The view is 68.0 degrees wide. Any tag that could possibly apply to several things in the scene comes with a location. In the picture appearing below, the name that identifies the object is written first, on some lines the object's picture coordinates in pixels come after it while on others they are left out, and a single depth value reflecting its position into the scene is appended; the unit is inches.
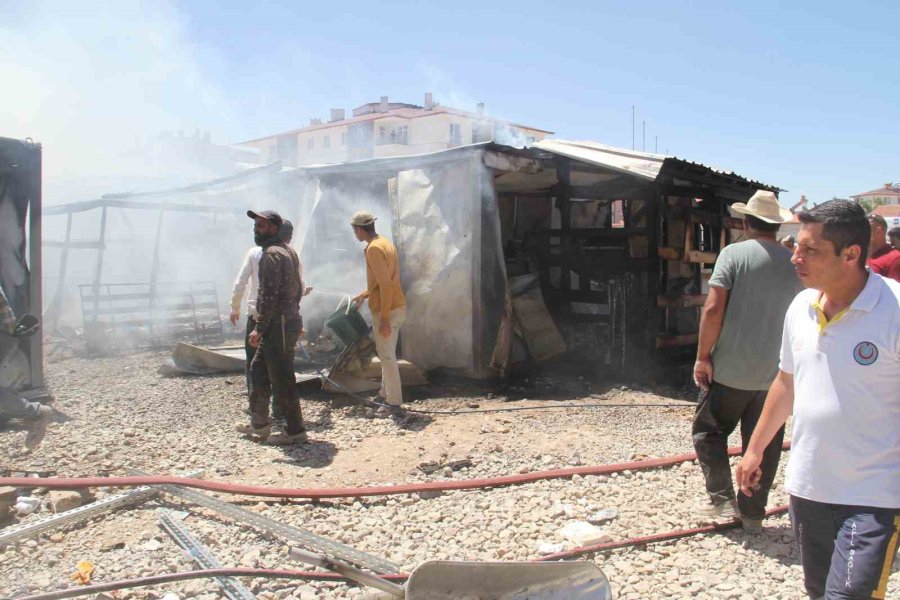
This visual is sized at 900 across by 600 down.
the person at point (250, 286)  235.8
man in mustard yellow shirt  252.8
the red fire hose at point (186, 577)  117.6
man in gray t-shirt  143.9
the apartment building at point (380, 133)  1616.6
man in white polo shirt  83.4
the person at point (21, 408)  213.8
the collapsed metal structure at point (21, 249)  269.4
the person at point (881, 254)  219.5
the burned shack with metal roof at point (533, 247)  305.3
